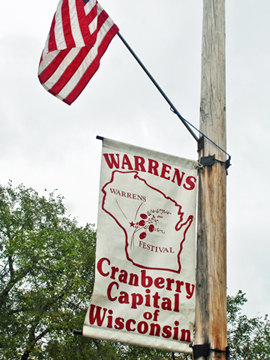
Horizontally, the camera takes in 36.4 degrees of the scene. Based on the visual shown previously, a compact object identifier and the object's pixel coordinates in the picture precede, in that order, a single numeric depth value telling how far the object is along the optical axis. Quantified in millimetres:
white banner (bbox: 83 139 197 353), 3156
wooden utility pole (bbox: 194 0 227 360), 3252
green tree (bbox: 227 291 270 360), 23031
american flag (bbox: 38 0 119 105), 4660
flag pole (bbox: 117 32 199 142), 4035
